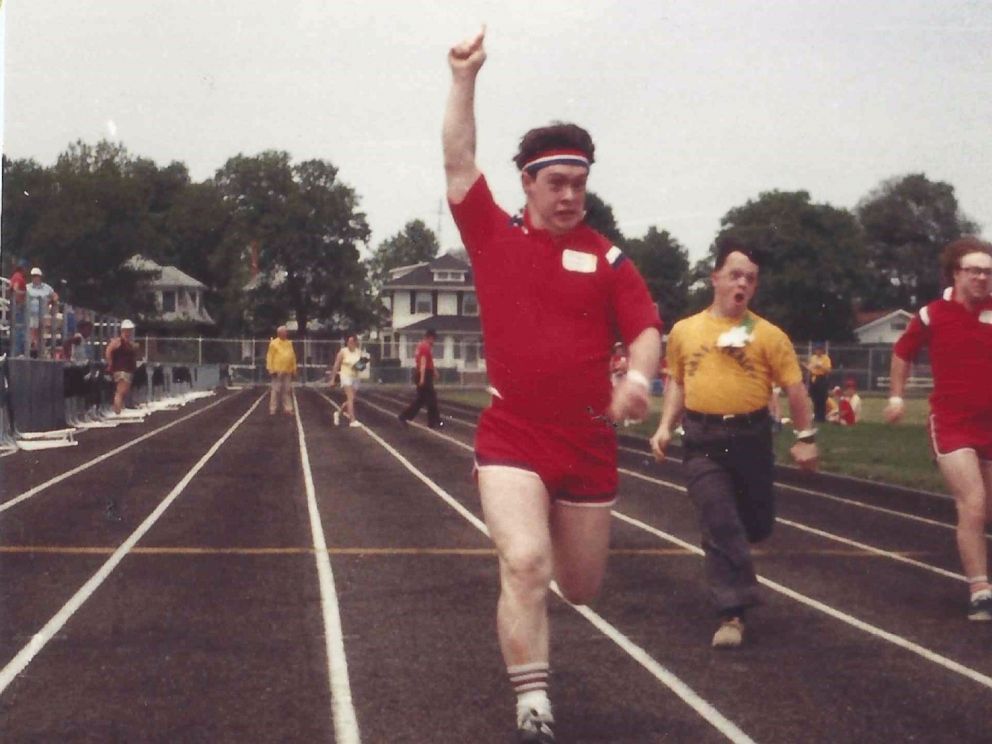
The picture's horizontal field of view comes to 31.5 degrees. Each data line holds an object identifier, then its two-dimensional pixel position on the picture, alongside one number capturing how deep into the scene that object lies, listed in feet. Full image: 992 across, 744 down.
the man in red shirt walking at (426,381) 99.45
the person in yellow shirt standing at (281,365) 111.24
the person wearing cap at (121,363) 99.66
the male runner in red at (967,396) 28.12
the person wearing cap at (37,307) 73.10
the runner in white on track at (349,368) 100.93
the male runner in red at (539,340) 17.84
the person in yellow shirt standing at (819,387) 123.75
